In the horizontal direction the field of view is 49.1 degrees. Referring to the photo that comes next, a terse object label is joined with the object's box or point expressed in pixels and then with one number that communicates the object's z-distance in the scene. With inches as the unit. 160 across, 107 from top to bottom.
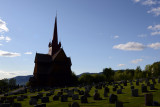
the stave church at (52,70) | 2541.8
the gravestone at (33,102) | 828.6
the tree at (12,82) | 4453.7
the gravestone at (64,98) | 818.0
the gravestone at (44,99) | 854.5
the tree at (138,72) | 2559.1
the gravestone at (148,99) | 552.4
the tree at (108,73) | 3150.8
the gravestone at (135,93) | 739.5
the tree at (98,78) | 3387.1
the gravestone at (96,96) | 769.6
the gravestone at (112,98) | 653.9
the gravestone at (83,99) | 718.5
